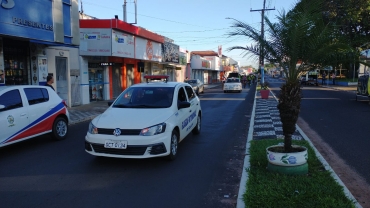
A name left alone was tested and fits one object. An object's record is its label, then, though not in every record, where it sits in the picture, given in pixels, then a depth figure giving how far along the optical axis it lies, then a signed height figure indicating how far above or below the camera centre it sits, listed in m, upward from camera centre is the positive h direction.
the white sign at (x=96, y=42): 18.14 +2.03
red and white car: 6.73 -0.88
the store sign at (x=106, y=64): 19.41 +0.82
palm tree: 5.38 +0.55
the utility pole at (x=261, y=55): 6.05 +0.42
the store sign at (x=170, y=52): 29.11 +2.46
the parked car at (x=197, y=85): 27.64 -0.73
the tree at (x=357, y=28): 5.79 +5.45
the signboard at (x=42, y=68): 14.09 +0.40
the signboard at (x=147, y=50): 22.39 +2.12
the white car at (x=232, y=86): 29.23 -0.87
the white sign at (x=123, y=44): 18.59 +2.04
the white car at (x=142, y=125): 5.71 -0.92
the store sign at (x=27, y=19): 10.55 +2.13
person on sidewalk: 9.48 -0.10
